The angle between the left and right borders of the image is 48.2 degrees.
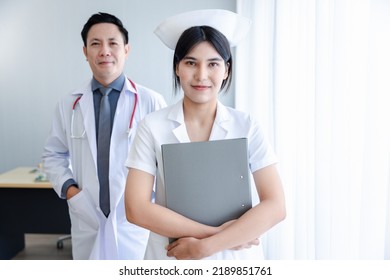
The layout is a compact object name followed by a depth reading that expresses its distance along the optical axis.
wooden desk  2.21
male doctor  1.32
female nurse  0.85
